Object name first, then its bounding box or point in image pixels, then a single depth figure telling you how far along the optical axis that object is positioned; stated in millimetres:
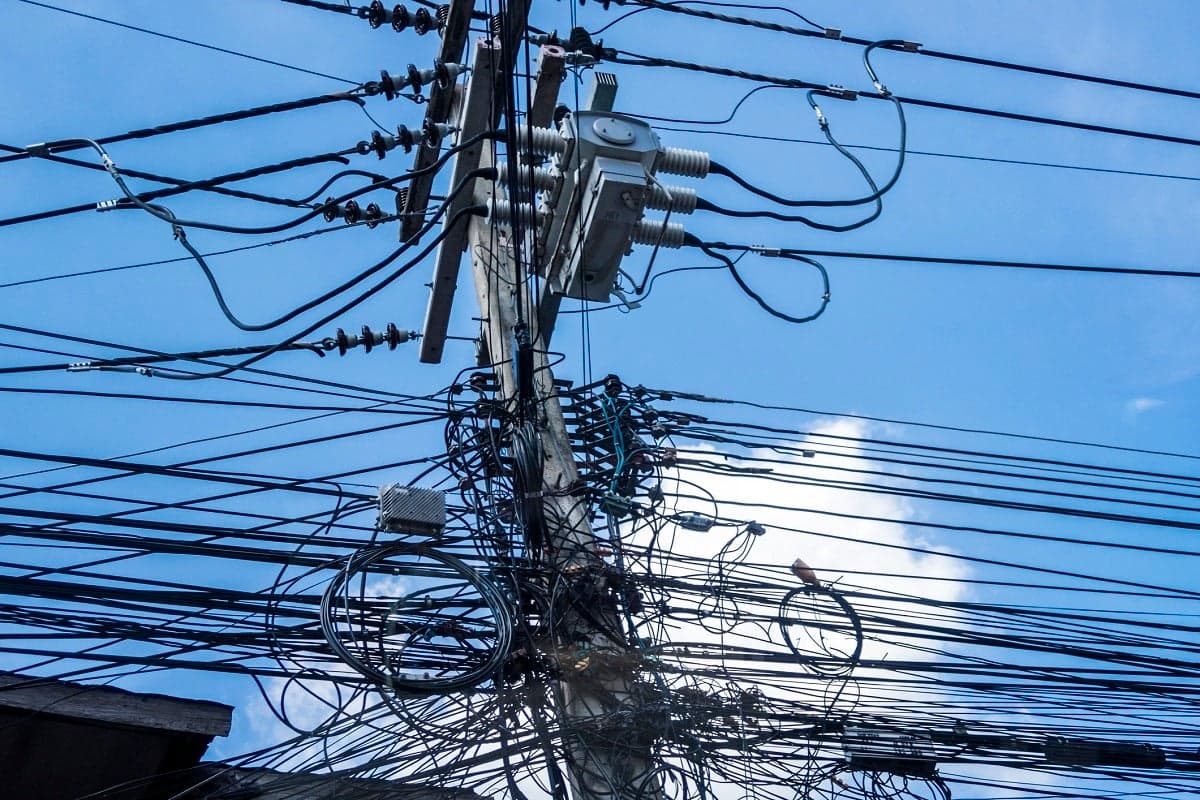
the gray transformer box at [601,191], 5793
